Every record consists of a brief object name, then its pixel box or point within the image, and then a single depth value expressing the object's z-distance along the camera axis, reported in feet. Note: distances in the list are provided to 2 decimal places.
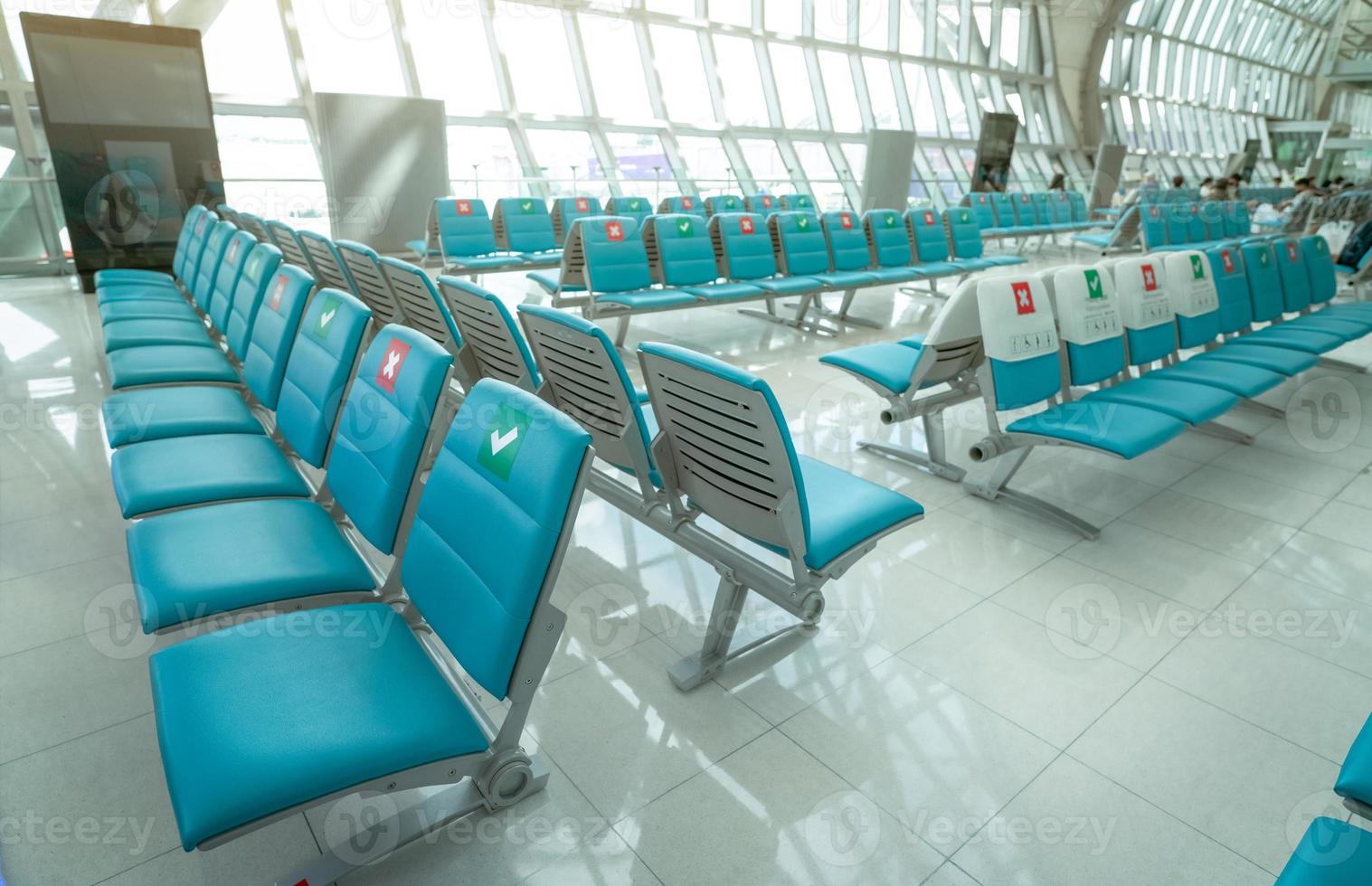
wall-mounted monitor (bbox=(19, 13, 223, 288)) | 19.35
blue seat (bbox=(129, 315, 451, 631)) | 4.47
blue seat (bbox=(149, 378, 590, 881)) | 3.25
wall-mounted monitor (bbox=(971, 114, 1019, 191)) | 36.81
